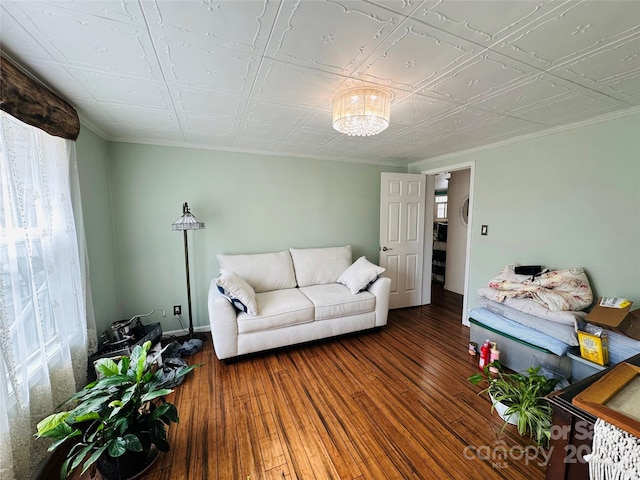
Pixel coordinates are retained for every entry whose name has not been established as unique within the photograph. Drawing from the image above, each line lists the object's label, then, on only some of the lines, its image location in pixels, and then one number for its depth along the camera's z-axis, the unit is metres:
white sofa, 2.40
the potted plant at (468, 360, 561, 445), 1.56
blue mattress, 1.95
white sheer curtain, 1.21
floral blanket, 2.06
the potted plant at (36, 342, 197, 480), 1.19
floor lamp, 2.59
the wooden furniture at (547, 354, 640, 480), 0.85
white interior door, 3.65
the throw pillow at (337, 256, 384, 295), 2.98
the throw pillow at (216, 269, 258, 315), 2.39
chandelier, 1.56
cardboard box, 1.69
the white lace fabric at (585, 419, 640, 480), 0.71
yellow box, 1.76
